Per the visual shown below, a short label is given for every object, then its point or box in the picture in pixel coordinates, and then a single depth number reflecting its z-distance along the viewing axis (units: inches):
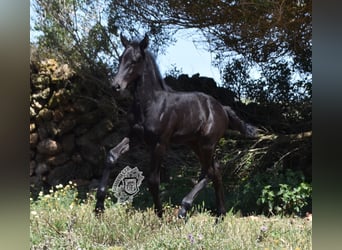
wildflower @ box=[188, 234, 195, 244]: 285.1
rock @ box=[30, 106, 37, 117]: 484.5
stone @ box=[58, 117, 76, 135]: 483.8
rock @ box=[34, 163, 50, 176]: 488.7
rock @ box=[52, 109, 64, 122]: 486.9
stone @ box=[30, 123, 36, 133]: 487.4
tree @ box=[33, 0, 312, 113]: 355.6
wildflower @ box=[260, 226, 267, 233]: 304.6
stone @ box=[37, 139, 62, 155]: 486.2
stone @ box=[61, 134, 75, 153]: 482.6
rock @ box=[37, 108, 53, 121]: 488.1
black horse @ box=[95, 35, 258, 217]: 317.7
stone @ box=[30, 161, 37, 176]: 488.3
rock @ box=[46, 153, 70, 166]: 479.8
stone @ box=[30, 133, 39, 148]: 491.5
